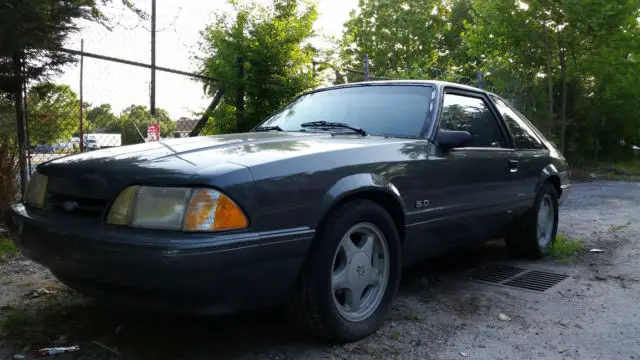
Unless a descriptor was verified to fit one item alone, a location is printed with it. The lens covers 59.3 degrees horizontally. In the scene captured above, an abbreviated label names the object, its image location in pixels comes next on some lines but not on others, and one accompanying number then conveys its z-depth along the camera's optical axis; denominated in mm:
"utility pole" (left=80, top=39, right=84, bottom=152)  5230
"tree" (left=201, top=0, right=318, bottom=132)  6258
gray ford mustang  2328
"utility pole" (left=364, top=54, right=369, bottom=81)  9094
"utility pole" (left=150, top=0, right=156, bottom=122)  5824
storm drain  4164
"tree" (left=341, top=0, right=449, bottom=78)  33562
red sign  5856
